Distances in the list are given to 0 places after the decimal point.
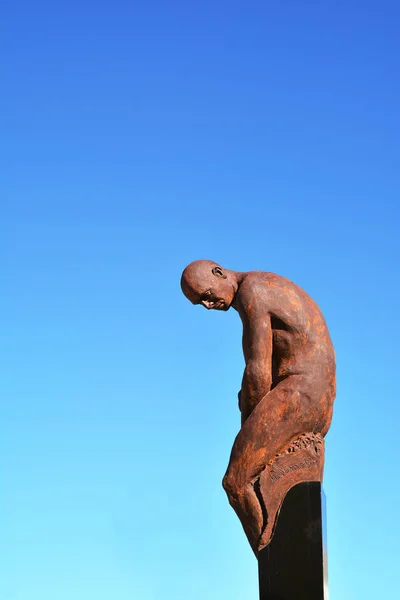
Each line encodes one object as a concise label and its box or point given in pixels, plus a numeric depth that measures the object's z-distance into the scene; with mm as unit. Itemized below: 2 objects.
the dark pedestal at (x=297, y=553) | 9125
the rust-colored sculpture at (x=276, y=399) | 9562
